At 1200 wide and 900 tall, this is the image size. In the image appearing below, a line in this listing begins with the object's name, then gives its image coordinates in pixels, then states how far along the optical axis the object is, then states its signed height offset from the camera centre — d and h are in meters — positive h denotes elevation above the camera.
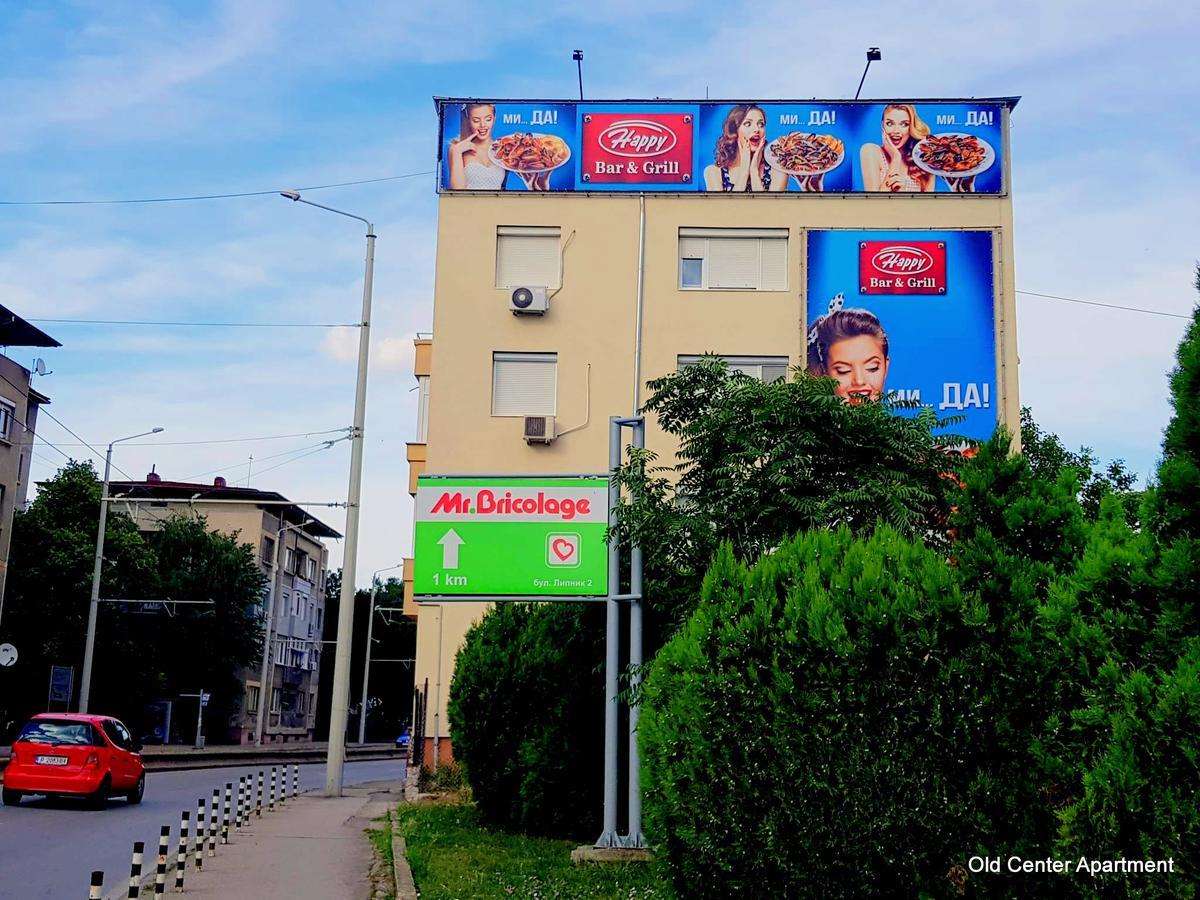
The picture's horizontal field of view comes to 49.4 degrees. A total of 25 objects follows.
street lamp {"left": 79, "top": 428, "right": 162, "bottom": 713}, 37.09 +2.62
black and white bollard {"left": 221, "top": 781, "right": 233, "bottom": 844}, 16.14 -1.69
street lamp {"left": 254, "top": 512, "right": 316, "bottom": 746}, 61.50 +1.61
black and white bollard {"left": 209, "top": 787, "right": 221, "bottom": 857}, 14.89 -1.79
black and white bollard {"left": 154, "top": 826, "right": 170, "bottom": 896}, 10.20 -1.39
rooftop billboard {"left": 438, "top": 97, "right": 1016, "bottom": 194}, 30.02 +12.69
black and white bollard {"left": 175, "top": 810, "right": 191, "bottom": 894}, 11.84 -1.51
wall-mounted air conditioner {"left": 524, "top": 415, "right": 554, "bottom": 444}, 28.55 +5.85
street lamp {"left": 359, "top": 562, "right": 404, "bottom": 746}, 66.81 -1.16
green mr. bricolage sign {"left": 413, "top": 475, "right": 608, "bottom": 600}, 14.75 +1.81
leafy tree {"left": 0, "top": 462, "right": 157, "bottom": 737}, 48.94 +3.98
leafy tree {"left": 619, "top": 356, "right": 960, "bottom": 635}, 12.30 +2.27
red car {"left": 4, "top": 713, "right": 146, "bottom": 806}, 20.84 -1.17
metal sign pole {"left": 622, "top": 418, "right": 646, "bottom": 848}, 13.95 -0.06
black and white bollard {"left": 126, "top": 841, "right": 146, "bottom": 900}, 9.37 -1.34
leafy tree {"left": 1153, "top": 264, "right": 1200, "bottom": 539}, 6.70 +1.35
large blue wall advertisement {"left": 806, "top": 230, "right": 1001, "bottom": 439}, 29.12 +8.80
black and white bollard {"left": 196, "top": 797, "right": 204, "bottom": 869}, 13.54 -1.54
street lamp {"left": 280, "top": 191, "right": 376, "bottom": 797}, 25.72 +1.72
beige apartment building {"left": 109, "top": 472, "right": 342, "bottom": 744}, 71.75 +6.90
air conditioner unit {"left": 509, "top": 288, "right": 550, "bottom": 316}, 29.34 +8.83
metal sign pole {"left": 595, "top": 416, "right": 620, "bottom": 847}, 14.17 +0.10
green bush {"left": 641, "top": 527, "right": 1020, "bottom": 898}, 8.09 -0.18
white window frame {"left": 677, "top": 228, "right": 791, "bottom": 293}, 30.06 +10.35
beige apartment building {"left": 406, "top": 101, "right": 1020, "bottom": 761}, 29.47 +9.23
